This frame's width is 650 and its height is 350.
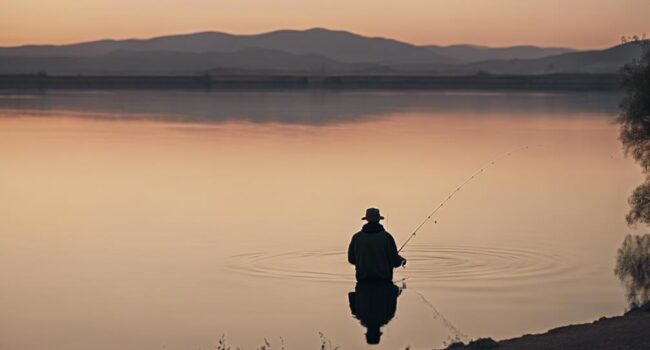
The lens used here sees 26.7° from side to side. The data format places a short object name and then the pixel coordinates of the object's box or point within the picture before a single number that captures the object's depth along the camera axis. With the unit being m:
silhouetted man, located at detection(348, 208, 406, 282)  17.39
